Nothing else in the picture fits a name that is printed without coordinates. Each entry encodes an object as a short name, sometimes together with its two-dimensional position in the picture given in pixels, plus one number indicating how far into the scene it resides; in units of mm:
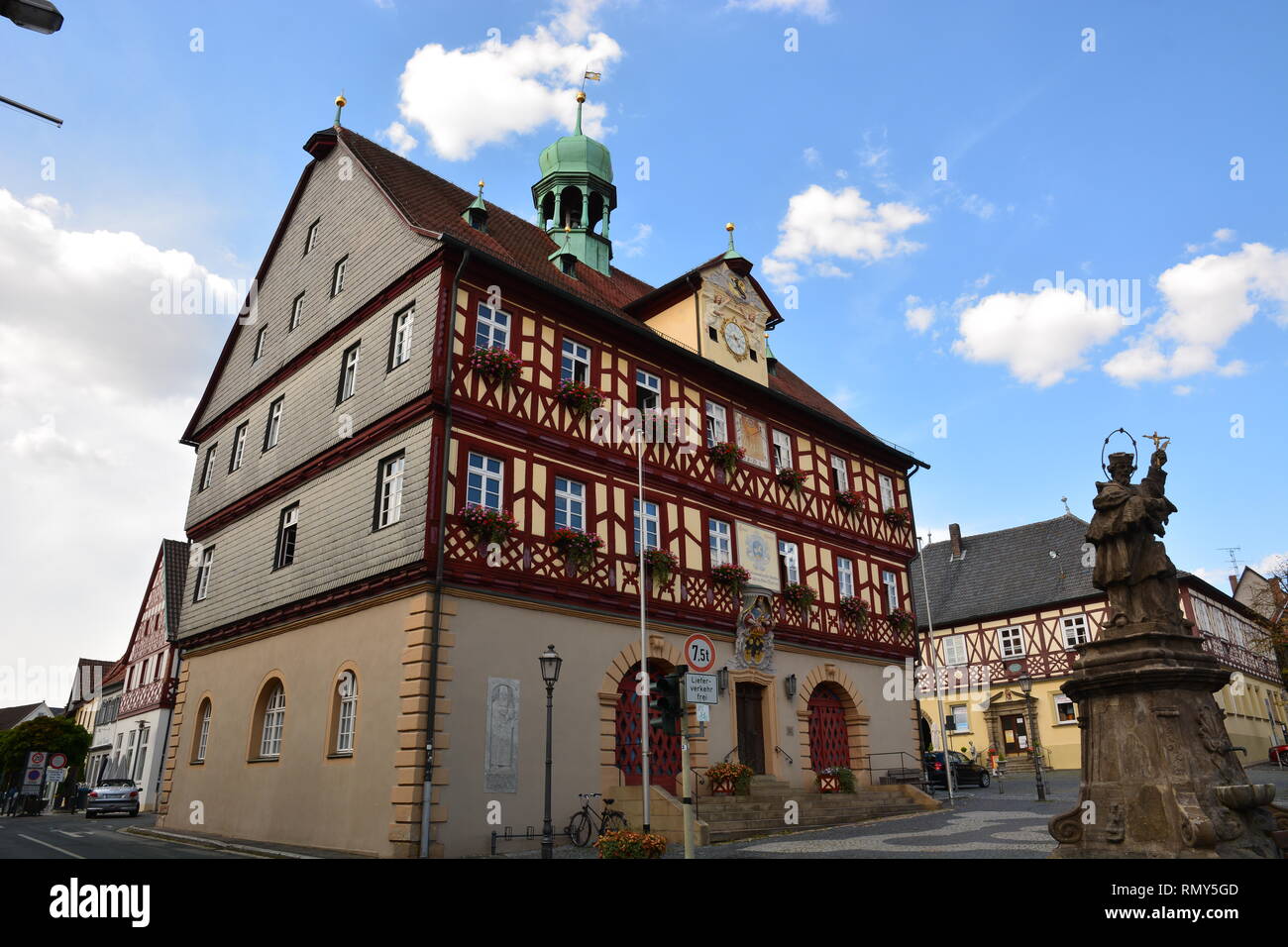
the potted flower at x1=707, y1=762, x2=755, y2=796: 19359
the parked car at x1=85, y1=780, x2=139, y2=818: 33750
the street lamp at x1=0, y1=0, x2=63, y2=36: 6605
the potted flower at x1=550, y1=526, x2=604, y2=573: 18484
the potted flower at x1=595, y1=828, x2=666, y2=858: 13180
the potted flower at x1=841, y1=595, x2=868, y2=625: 26141
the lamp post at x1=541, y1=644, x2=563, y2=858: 15070
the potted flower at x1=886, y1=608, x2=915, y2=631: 27875
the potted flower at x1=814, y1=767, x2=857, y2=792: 22594
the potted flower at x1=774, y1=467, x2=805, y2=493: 25438
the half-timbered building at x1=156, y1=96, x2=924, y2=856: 16422
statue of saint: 10109
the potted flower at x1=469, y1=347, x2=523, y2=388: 18047
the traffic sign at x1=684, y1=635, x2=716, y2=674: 10773
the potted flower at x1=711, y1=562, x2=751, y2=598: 22016
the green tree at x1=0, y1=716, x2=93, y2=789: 49188
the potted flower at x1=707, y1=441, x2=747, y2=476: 23359
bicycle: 16422
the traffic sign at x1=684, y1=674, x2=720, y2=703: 10711
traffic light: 10938
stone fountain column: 8922
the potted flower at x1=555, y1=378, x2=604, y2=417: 19719
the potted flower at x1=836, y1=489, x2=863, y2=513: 27441
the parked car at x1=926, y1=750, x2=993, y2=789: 30438
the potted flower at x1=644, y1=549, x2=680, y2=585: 20312
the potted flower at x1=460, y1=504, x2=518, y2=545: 16812
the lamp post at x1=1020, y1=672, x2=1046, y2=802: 24186
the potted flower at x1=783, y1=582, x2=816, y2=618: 24156
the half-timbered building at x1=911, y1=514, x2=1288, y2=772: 41594
